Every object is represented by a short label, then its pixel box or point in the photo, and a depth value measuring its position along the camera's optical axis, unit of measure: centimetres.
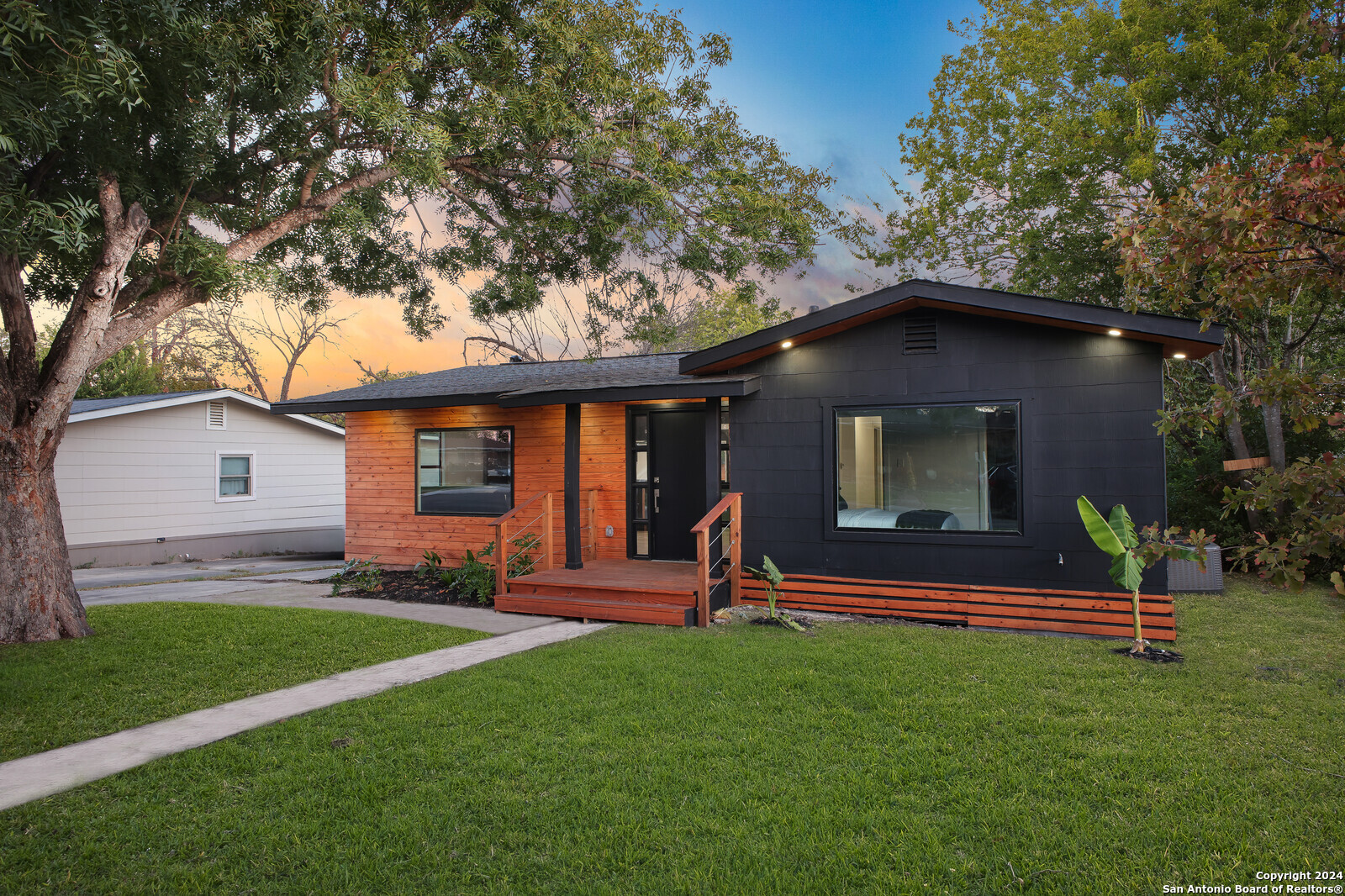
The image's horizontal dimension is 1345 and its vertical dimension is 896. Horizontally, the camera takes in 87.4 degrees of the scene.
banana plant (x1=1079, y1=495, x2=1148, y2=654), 567
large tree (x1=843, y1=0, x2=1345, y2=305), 1059
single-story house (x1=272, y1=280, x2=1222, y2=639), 637
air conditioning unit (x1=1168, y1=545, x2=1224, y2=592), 905
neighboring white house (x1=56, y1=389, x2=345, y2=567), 1305
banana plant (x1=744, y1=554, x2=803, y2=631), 680
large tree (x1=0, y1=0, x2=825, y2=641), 592
